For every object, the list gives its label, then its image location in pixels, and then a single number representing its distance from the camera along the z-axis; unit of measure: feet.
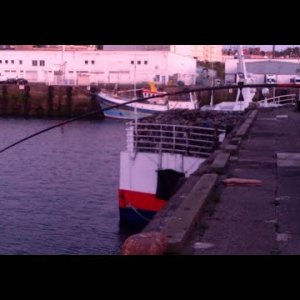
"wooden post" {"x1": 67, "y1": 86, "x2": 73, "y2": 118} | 226.79
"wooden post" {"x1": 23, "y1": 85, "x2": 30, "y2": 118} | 226.17
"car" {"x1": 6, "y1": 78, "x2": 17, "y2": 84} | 231.09
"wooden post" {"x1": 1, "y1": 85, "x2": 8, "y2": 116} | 227.61
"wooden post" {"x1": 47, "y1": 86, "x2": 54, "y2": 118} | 228.02
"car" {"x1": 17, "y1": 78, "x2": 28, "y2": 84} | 227.63
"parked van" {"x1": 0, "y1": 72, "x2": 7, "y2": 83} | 244.48
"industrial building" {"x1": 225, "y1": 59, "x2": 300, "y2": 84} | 198.80
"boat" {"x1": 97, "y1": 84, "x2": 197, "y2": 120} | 168.15
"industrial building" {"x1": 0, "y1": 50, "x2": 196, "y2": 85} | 227.20
